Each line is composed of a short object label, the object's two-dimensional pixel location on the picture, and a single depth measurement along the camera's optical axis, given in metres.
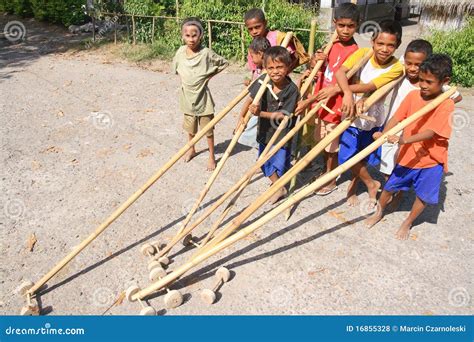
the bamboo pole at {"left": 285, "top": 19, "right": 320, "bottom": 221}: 3.51
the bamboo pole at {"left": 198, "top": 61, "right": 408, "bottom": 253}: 2.56
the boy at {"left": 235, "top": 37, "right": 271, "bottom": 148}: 3.49
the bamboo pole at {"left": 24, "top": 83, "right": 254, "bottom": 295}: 2.86
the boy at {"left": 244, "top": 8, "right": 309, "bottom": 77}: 3.65
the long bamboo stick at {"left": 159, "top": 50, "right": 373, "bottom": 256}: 2.96
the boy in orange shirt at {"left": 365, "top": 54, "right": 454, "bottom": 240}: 2.67
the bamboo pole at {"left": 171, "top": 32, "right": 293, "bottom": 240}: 3.09
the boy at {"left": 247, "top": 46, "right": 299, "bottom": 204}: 3.08
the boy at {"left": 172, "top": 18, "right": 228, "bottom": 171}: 3.99
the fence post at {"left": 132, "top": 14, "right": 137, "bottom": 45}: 10.61
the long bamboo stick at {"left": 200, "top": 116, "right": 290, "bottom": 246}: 3.07
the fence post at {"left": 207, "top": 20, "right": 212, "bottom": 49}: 9.59
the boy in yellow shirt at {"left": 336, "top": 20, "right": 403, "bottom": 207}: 2.95
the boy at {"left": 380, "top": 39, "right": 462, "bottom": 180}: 2.92
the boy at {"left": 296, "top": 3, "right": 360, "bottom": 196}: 3.22
